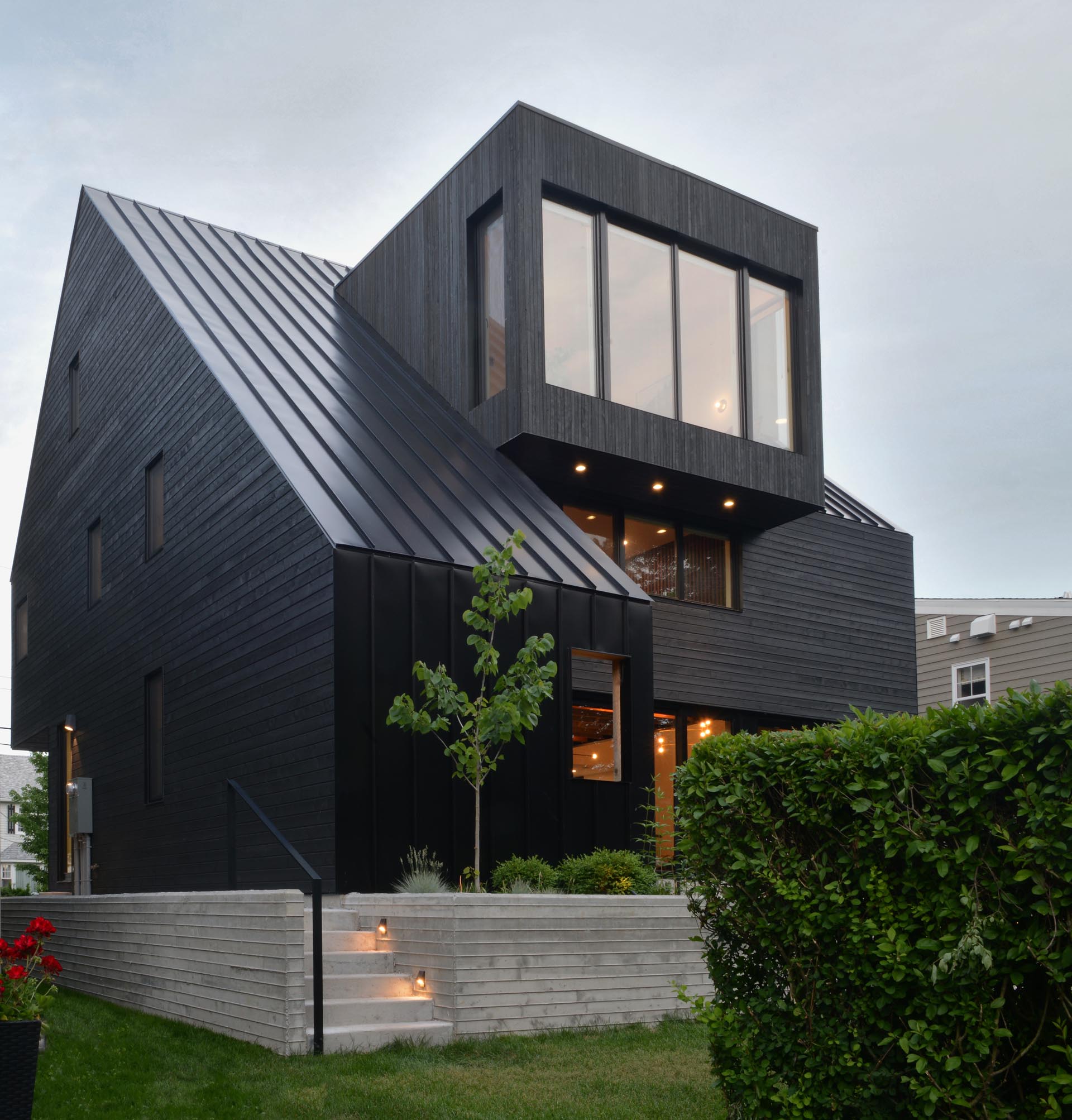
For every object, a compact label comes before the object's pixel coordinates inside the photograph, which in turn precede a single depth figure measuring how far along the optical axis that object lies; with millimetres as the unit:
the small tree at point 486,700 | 9633
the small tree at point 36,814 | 34562
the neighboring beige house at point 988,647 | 19375
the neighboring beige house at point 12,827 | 45750
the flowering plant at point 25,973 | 5586
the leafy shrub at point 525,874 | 9508
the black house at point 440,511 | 10625
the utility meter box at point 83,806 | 15656
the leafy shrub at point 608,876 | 9273
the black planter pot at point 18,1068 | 5266
